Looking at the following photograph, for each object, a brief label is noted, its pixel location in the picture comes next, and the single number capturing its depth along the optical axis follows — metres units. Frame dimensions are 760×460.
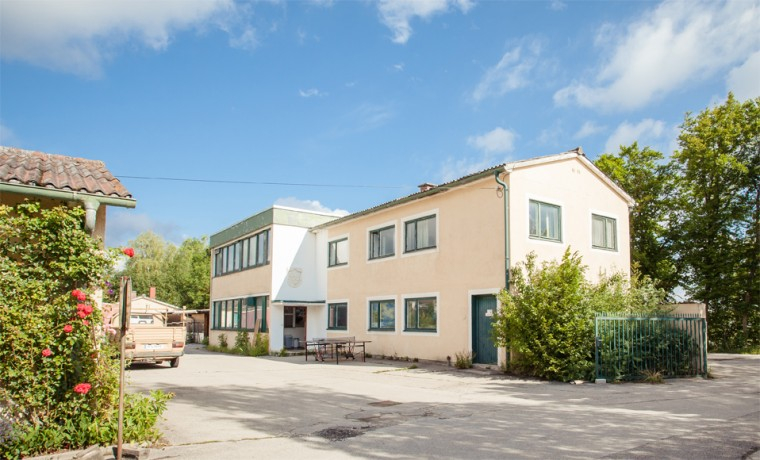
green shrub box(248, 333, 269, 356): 24.77
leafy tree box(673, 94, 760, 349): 27.94
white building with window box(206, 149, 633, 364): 17.05
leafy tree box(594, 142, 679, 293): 30.03
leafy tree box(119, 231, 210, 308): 56.59
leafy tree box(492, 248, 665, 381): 14.26
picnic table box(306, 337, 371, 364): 20.34
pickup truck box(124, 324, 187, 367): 17.61
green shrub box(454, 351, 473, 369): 17.05
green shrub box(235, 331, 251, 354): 26.09
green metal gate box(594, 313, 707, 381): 14.09
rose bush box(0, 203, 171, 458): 6.48
